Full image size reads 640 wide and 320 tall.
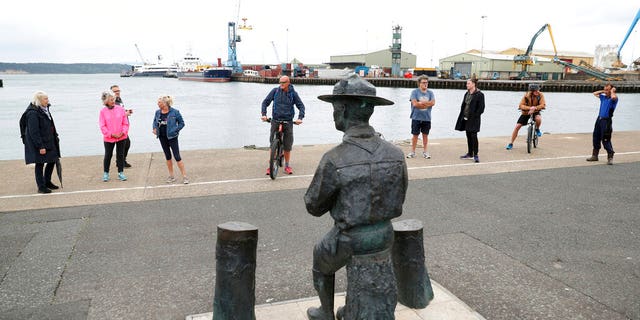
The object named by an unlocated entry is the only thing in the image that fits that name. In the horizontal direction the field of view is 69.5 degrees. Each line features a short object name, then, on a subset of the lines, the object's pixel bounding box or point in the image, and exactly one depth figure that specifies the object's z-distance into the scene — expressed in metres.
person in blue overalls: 9.27
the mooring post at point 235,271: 3.32
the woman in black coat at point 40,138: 6.99
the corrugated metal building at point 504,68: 90.56
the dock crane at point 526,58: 82.61
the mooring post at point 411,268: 3.72
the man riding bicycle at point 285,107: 8.29
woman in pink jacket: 7.85
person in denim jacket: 7.55
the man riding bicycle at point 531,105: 11.05
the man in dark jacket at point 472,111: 9.74
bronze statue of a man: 2.72
